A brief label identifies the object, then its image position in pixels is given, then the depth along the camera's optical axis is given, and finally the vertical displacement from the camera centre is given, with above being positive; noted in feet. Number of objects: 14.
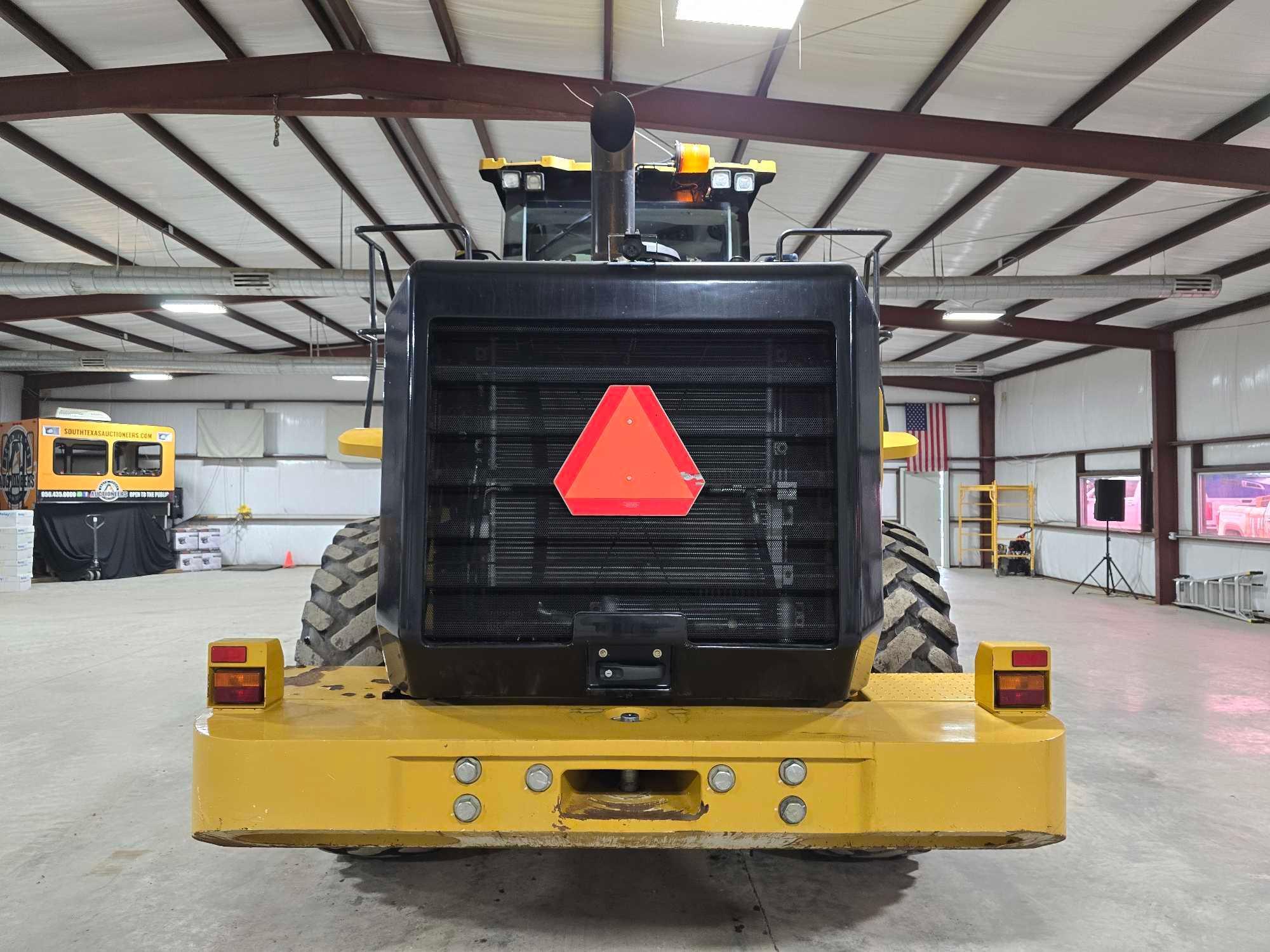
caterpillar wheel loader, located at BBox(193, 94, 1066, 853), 8.14 -0.10
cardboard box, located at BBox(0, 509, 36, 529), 50.49 -1.15
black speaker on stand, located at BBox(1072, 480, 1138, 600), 49.29 +0.47
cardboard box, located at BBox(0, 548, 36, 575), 50.93 -3.91
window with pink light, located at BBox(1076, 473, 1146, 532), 51.75 +0.34
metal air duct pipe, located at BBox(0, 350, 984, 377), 57.36 +10.15
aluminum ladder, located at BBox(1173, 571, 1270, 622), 39.63 -4.43
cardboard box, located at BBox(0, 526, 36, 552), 50.67 -2.38
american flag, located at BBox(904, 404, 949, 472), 71.56 +6.78
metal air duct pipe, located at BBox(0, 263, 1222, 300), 34.96 +10.14
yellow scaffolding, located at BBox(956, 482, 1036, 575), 64.08 -0.56
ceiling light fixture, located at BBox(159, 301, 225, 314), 40.82 +10.12
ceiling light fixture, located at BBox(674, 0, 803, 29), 16.51 +10.33
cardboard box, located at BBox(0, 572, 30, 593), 51.24 -5.29
